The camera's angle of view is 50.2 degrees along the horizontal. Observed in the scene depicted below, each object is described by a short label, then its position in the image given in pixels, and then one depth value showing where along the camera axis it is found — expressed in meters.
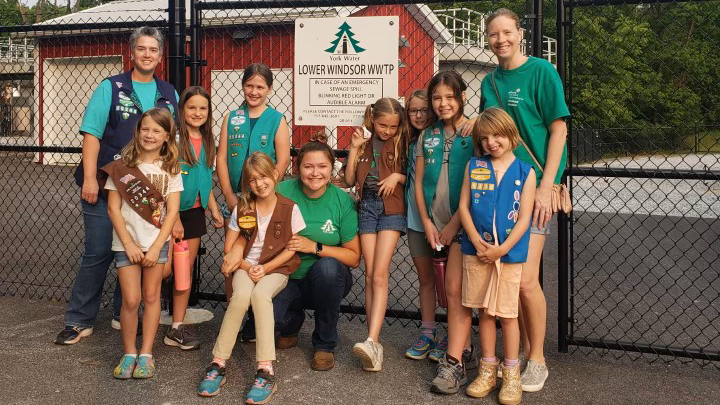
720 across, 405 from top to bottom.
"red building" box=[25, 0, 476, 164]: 15.40
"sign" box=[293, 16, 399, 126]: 4.93
